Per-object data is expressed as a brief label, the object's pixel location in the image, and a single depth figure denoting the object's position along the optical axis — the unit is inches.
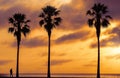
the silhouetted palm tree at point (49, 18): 2861.7
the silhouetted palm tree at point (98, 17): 2751.0
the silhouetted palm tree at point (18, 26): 2923.2
